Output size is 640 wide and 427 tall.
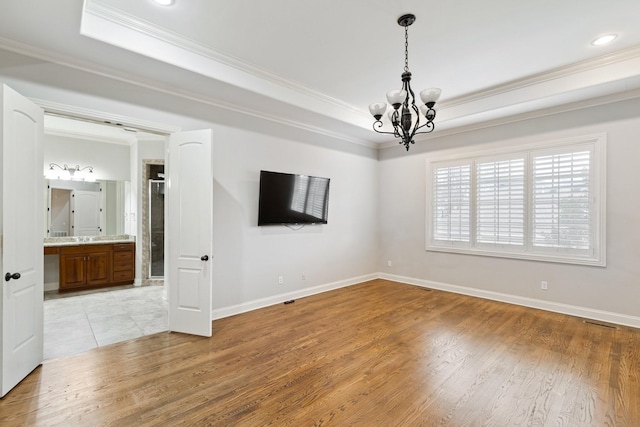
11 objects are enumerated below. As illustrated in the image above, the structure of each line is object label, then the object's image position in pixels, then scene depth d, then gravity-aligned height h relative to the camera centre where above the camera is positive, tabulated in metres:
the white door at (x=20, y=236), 2.38 -0.21
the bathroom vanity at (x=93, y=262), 5.52 -0.97
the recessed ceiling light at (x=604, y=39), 3.09 +1.86
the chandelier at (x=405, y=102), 2.82 +1.12
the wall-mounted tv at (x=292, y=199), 4.61 +0.24
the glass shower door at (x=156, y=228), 6.27 -0.32
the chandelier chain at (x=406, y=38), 2.92 +1.81
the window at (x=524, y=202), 4.15 +0.21
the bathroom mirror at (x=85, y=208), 5.99 +0.09
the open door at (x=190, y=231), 3.61 -0.22
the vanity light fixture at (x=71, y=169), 5.98 +0.89
